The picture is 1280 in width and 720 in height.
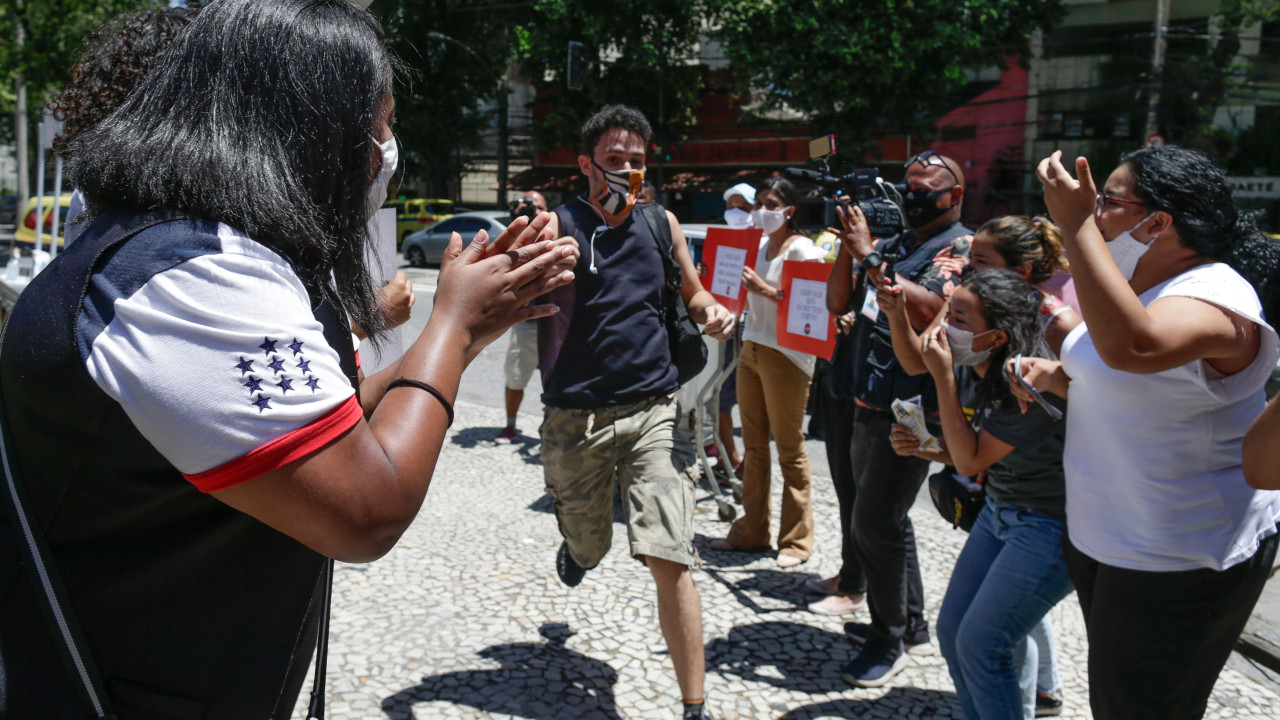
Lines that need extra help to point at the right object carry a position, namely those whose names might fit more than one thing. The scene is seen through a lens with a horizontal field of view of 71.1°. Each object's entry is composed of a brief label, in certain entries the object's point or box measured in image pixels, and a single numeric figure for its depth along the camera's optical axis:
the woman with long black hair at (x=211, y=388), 1.00
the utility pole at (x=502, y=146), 28.06
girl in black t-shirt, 2.44
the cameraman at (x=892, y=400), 3.23
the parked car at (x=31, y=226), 11.83
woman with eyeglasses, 1.94
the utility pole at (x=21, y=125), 16.09
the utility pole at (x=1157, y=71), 20.69
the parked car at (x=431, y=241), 22.58
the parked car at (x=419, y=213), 26.19
